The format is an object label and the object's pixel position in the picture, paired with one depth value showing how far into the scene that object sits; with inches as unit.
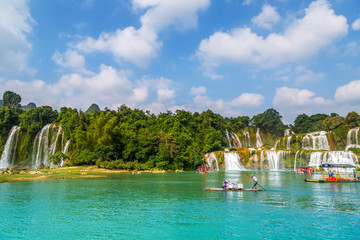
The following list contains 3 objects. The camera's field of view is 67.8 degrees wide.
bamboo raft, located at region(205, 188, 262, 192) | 941.6
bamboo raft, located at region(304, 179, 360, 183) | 1332.8
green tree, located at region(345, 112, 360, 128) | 2439.5
